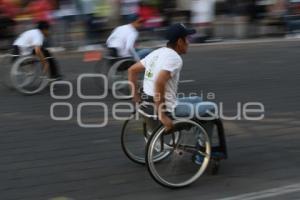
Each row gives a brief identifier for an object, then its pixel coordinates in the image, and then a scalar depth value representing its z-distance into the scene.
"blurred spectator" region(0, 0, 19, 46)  13.09
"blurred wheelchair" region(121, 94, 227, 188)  5.59
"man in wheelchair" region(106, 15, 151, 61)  9.22
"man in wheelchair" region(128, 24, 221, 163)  5.51
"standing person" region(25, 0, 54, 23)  13.40
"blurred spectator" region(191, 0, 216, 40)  14.32
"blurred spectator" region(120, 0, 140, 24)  13.71
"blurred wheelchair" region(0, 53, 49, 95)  9.42
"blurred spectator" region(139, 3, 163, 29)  13.94
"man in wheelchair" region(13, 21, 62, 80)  9.34
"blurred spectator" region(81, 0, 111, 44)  13.63
